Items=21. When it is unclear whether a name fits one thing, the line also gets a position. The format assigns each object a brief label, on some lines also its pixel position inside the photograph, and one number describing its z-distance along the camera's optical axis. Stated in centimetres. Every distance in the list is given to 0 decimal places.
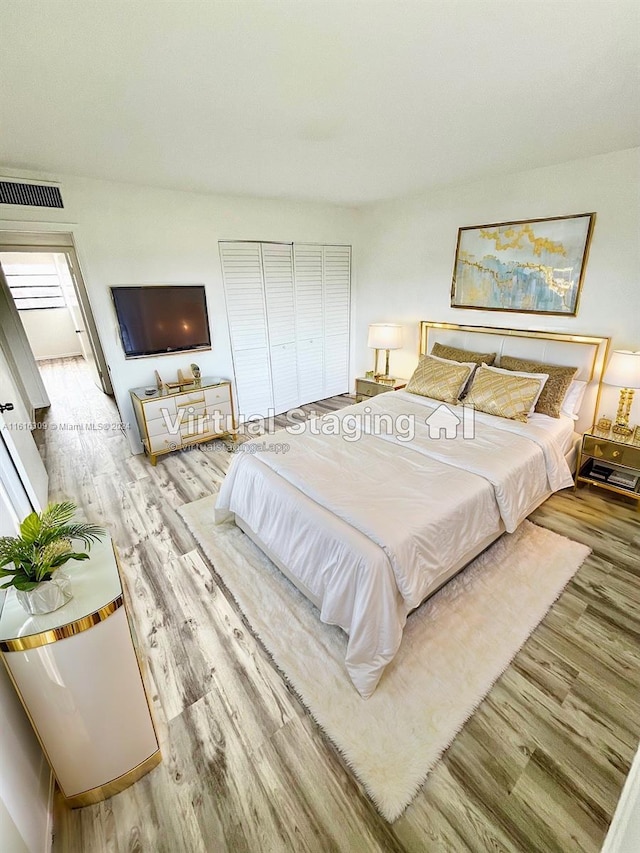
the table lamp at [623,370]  254
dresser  349
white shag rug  142
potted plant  109
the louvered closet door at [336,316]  470
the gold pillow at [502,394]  288
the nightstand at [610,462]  268
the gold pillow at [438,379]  329
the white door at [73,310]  655
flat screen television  343
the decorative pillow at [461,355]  342
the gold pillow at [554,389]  289
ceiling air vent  267
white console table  108
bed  164
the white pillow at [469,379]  335
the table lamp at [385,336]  405
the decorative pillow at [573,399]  295
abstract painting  289
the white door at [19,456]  231
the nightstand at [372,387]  412
